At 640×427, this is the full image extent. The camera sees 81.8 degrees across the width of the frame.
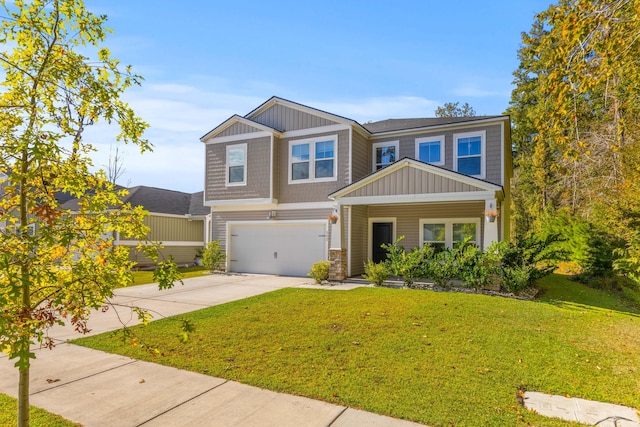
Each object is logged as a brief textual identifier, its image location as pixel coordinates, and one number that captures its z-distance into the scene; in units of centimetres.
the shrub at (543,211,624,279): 1208
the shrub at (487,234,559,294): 942
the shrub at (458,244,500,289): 970
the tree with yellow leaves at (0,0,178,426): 235
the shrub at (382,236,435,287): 1052
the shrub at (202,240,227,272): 1461
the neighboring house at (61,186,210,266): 1870
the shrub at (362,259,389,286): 1099
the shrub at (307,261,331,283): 1178
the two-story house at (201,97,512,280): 1202
